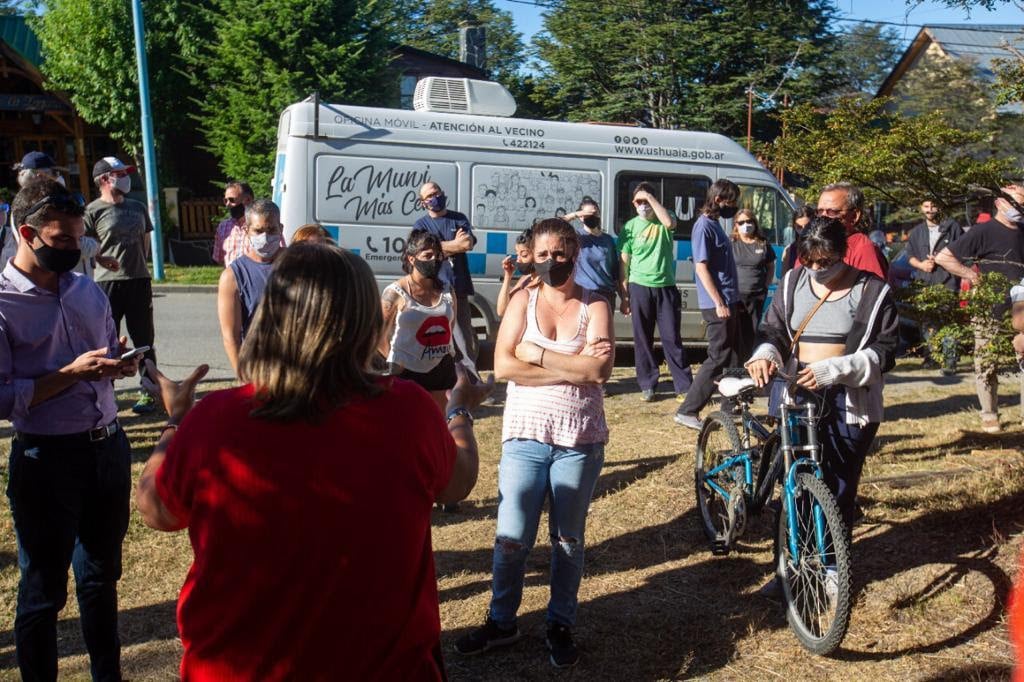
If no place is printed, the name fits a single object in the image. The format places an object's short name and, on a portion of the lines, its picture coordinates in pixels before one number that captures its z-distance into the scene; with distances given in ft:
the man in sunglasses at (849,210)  15.79
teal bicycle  12.44
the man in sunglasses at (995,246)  21.08
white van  30.63
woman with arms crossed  12.56
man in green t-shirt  27.45
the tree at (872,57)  203.26
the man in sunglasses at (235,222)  24.88
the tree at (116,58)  70.44
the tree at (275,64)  66.44
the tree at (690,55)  108.47
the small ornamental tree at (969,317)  16.16
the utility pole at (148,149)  57.98
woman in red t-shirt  5.96
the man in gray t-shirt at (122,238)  23.93
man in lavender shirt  10.34
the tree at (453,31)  191.83
